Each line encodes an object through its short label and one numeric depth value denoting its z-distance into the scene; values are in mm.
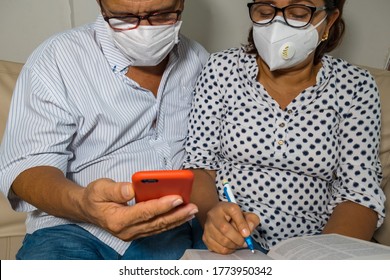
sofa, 1396
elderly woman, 1176
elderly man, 1049
